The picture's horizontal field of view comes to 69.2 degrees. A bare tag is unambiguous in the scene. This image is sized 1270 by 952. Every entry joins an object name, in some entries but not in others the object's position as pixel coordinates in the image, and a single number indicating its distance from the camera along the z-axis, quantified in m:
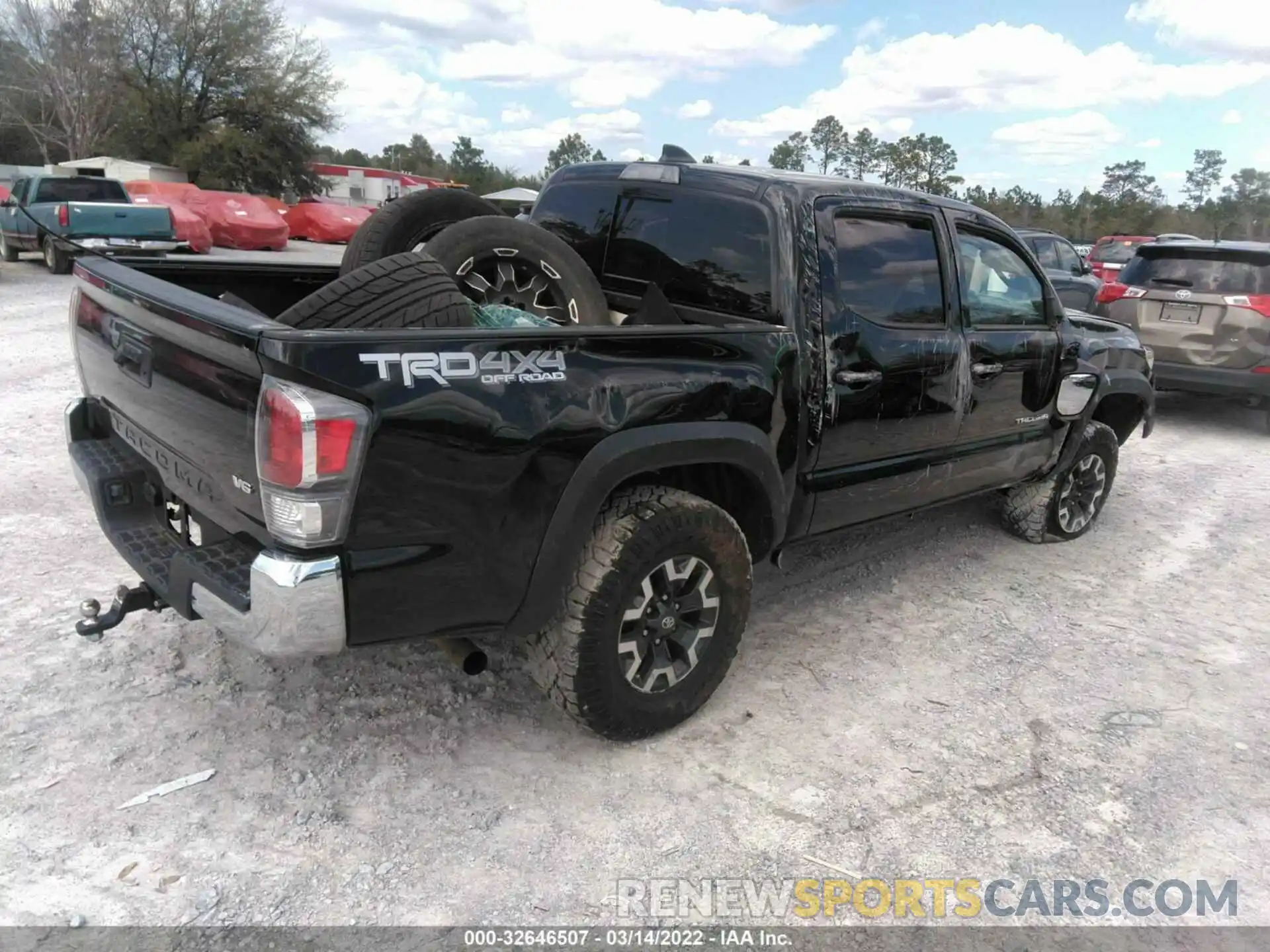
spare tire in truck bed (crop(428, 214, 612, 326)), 3.58
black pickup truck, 2.44
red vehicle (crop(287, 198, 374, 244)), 28.97
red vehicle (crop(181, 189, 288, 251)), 21.61
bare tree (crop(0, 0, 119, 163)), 40.88
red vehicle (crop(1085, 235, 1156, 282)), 16.98
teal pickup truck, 14.82
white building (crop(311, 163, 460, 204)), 53.47
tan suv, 8.52
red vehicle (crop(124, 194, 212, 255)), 17.70
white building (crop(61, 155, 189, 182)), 37.59
